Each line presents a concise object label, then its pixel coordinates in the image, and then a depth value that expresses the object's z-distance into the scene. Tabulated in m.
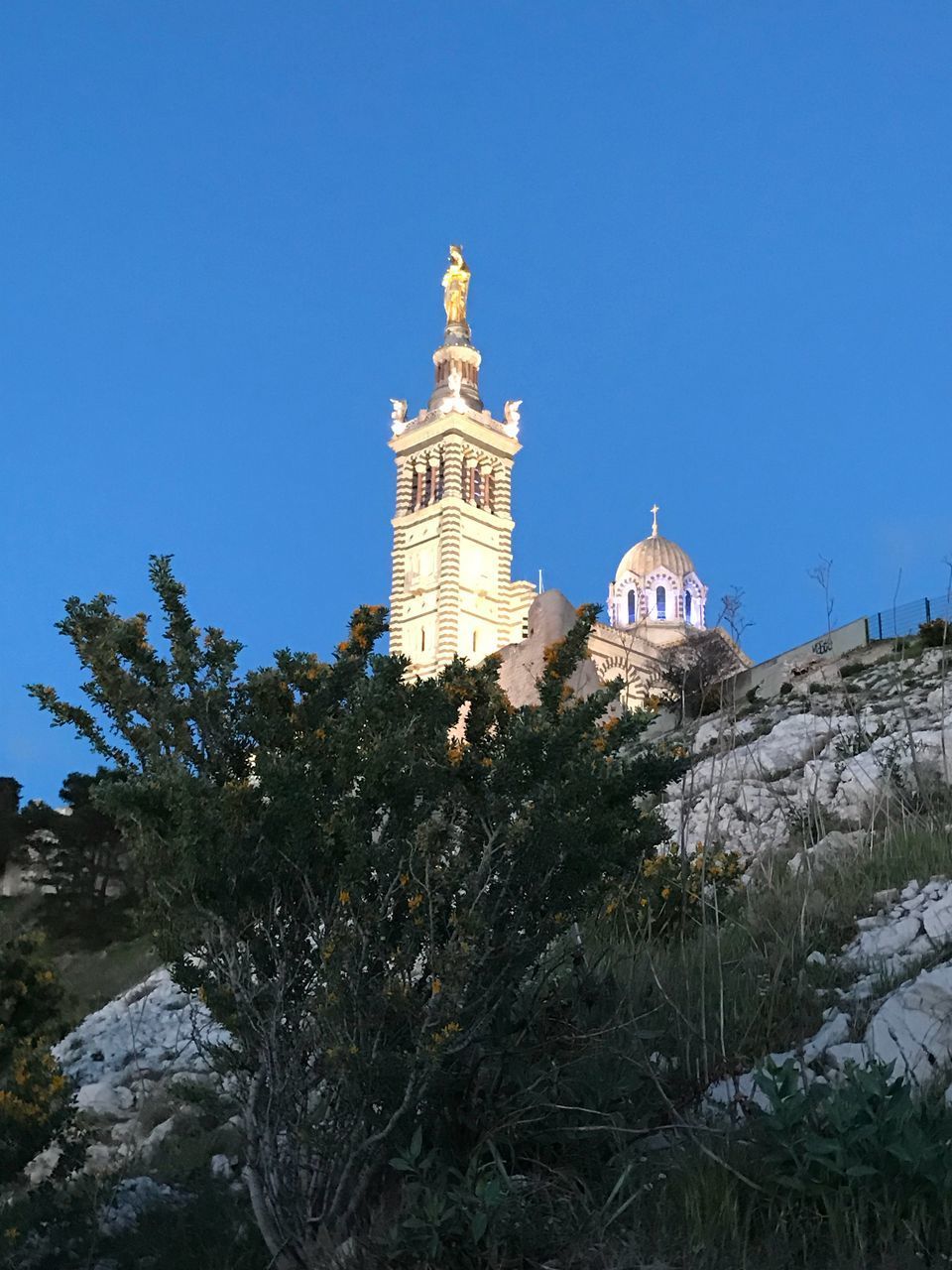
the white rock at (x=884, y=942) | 5.78
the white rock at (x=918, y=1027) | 4.64
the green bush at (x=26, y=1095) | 5.08
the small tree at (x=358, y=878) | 4.04
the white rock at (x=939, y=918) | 5.73
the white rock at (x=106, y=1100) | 8.17
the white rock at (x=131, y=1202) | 5.07
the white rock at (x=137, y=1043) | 9.05
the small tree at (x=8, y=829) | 23.77
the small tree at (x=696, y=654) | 21.80
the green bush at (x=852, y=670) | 24.29
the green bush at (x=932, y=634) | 22.62
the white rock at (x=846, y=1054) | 4.74
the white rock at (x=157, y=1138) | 6.80
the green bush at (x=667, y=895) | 7.34
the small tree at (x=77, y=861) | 22.25
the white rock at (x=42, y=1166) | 6.90
